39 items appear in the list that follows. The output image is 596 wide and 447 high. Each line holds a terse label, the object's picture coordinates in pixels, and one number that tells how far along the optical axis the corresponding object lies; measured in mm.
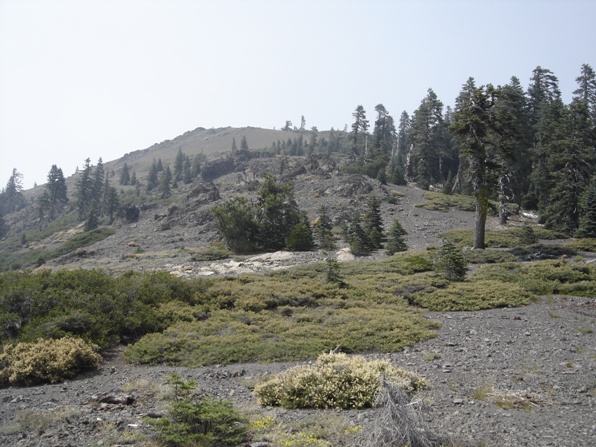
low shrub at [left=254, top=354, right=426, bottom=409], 8805
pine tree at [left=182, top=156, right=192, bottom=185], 121481
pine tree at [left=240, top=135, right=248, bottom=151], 148000
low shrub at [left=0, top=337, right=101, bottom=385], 11312
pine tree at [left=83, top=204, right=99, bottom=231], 82438
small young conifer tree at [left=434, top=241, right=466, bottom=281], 22141
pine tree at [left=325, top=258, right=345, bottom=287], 21688
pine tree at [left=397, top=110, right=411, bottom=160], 115562
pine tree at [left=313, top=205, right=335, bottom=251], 39938
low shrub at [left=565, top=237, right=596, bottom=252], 30166
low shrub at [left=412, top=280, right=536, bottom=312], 17938
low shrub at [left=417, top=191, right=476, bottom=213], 54625
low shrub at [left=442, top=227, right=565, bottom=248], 35531
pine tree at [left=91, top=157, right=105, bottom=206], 101438
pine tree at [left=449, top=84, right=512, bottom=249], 30000
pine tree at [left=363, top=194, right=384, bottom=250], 40094
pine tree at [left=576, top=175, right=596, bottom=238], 34719
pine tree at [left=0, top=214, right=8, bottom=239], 103688
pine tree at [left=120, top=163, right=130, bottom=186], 134125
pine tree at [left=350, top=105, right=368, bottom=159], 90250
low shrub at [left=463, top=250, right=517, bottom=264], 26922
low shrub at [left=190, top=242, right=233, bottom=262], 39406
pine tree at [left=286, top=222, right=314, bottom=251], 39750
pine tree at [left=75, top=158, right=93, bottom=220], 98750
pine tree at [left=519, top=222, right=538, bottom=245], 34094
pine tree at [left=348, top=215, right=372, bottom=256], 35906
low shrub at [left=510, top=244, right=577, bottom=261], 27264
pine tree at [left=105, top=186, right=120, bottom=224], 92500
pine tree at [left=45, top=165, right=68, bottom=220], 105812
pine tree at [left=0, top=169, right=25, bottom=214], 135362
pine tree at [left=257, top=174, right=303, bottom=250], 43312
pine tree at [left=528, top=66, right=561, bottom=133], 66688
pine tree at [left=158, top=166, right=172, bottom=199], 102225
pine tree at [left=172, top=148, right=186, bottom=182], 126306
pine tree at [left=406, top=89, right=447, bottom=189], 73188
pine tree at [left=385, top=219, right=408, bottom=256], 35494
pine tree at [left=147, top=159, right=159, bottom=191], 118462
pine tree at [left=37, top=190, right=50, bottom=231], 104312
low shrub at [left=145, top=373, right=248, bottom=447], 6898
